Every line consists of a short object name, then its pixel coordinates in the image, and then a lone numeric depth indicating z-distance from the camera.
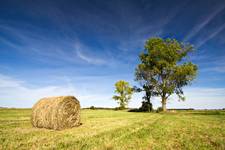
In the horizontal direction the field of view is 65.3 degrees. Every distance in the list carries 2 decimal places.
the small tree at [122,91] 61.16
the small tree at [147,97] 37.48
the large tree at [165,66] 34.31
